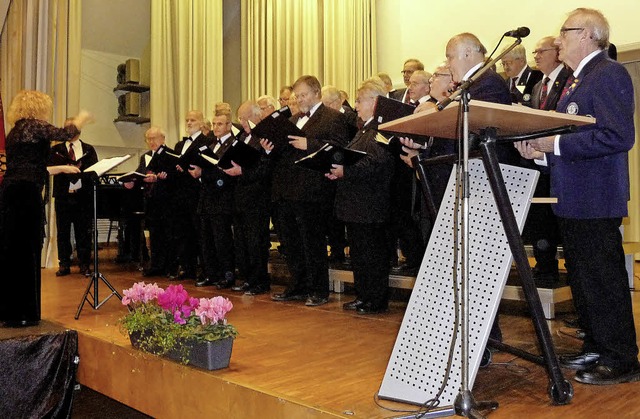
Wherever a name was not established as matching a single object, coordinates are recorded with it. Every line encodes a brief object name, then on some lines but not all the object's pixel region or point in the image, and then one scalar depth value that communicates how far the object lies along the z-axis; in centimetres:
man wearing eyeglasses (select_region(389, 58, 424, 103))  504
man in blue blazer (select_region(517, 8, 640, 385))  234
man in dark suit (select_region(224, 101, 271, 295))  471
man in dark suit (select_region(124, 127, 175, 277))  567
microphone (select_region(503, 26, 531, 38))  193
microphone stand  194
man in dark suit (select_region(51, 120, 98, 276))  620
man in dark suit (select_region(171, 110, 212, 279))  553
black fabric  353
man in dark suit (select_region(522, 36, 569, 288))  383
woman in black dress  387
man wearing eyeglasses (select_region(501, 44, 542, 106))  429
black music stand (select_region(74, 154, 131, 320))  413
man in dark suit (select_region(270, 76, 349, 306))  429
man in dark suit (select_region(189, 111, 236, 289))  503
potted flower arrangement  279
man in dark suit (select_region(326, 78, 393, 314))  393
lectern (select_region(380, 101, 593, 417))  200
